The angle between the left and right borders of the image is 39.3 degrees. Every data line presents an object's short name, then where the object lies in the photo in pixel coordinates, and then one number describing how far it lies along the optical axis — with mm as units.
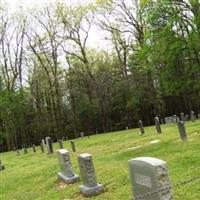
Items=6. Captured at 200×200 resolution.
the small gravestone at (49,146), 15361
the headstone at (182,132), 10158
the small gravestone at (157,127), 13974
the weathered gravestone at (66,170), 8043
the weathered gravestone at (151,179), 4238
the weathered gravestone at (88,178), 6699
